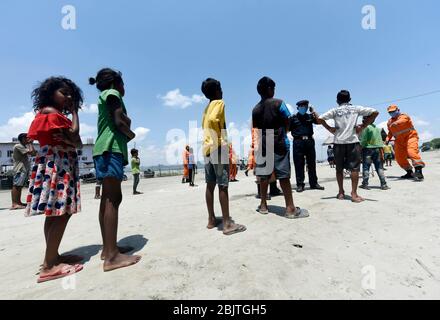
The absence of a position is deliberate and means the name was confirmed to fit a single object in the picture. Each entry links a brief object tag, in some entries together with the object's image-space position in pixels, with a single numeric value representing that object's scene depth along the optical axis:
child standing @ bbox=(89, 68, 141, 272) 2.46
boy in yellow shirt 3.24
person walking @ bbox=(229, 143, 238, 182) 12.29
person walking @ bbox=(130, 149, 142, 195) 9.77
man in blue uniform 6.27
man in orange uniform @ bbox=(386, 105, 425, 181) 6.98
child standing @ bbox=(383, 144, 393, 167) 14.52
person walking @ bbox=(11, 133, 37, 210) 7.00
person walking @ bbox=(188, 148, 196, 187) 11.49
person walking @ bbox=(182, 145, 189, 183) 12.61
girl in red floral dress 2.38
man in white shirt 4.68
